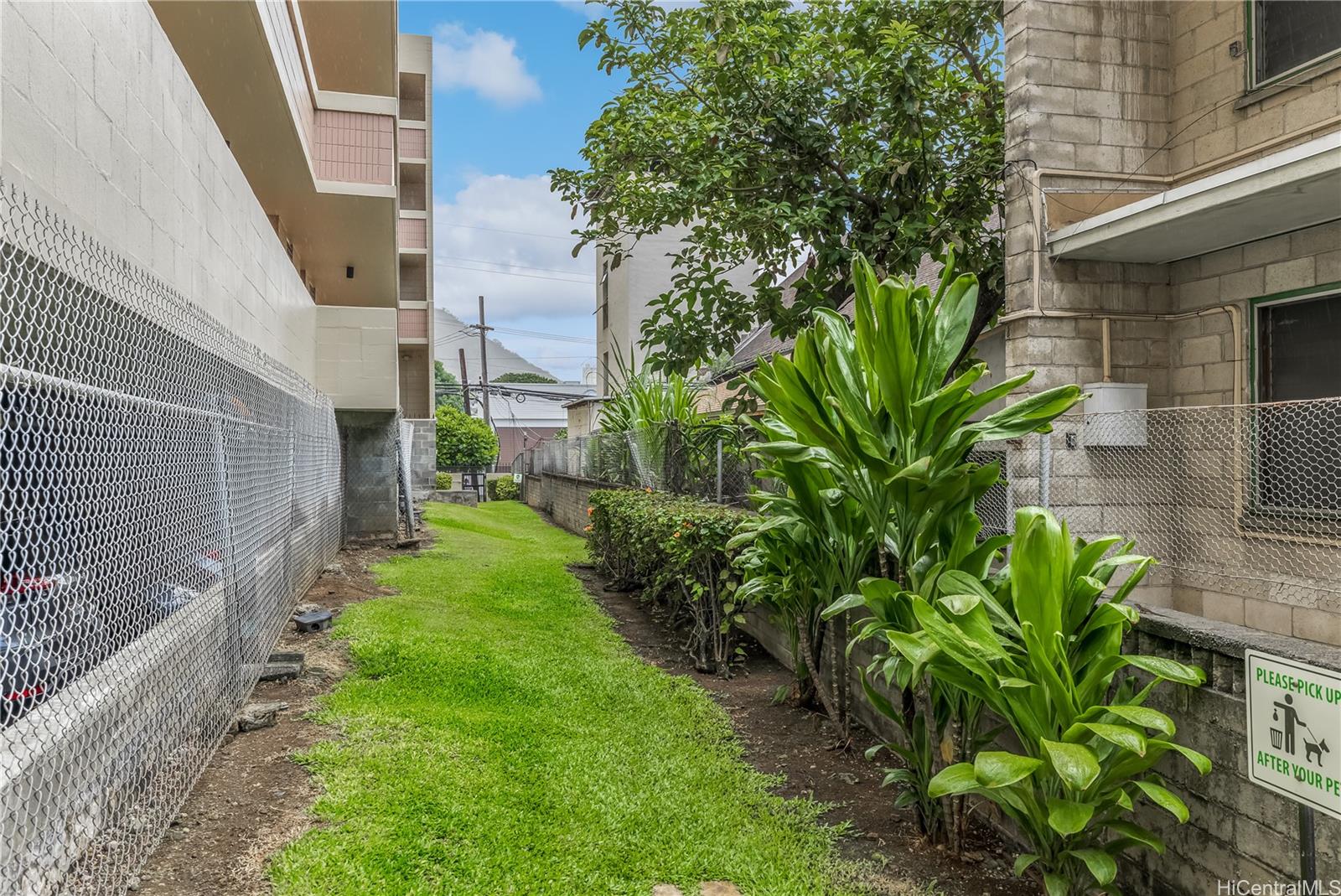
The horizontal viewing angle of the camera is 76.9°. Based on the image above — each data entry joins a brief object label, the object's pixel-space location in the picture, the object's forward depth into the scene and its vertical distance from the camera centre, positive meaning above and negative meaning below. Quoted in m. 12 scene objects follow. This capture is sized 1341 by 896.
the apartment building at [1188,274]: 4.95 +1.23
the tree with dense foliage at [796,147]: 7.56 +2.89
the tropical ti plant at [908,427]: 3.31 +0.09
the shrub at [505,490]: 29.12 -1.21
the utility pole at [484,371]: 39.95 +4.09
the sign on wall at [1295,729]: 2.04 -0.73
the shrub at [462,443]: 31.03 +0.50
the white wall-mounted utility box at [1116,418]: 5.67 +0.20
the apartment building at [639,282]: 24.50 +5.00
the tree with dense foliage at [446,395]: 55.34 +4.18
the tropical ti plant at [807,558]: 4.34 -0.60
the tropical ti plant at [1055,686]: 2.71 -0.81
